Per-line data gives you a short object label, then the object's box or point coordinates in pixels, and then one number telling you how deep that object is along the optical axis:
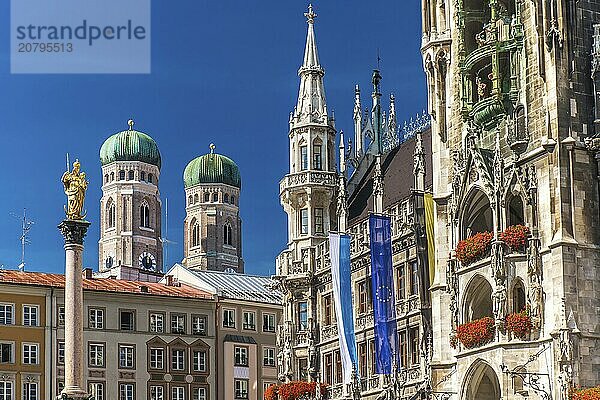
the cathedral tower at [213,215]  174.50
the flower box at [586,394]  46.88
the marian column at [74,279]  59.03
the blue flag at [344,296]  66.00
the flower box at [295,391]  71.06
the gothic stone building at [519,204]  50.31
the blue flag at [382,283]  63.00
